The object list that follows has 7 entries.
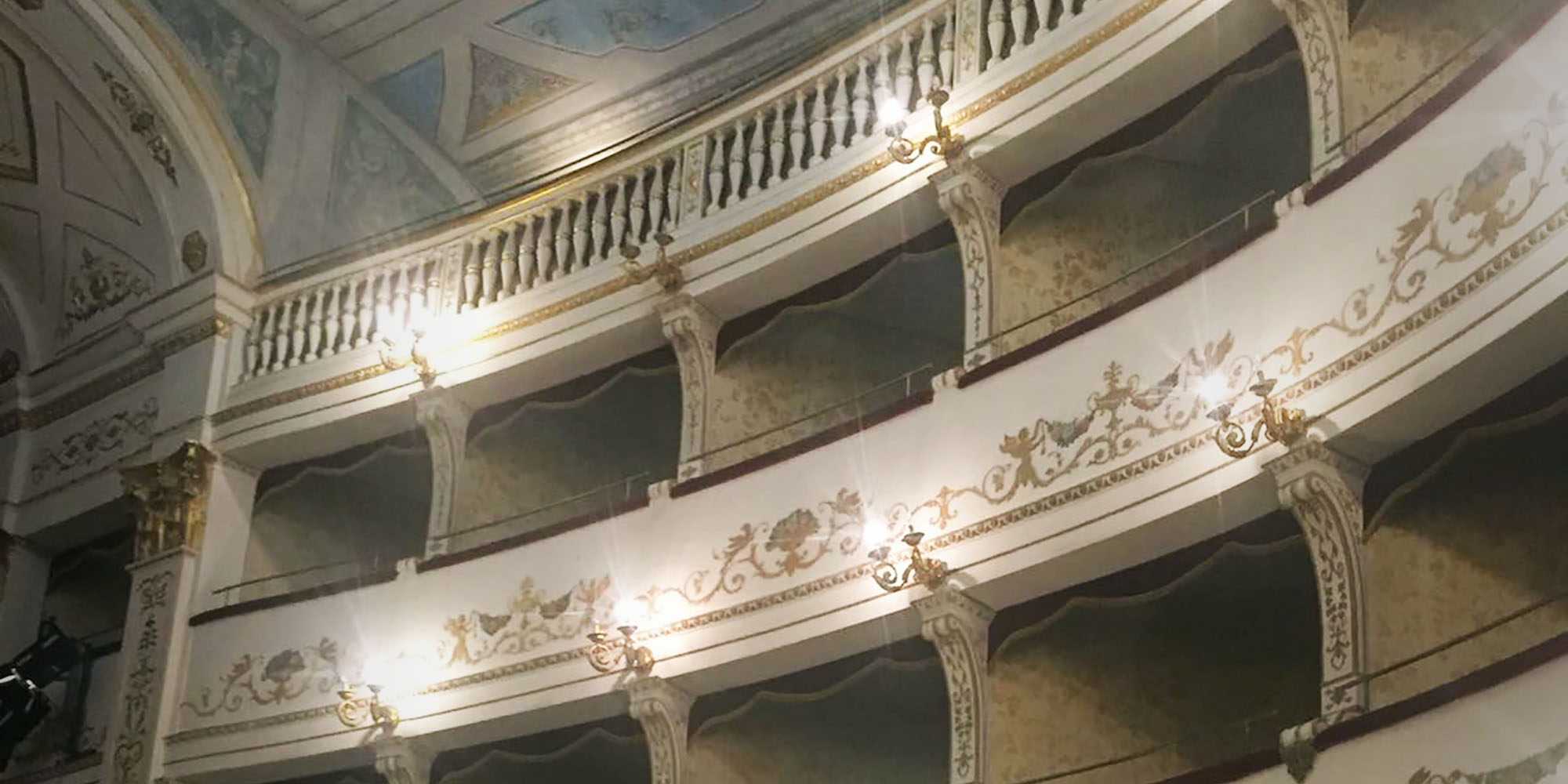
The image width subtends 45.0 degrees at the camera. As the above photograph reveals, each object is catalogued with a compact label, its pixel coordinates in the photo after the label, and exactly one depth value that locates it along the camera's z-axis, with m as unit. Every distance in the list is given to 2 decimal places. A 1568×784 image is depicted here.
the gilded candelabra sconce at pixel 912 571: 9.88
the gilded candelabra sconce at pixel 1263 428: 8.35
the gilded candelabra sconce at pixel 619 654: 11.16
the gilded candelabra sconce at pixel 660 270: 12.36
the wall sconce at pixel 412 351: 13.41
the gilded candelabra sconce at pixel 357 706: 12.32
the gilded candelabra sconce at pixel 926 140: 10.90
